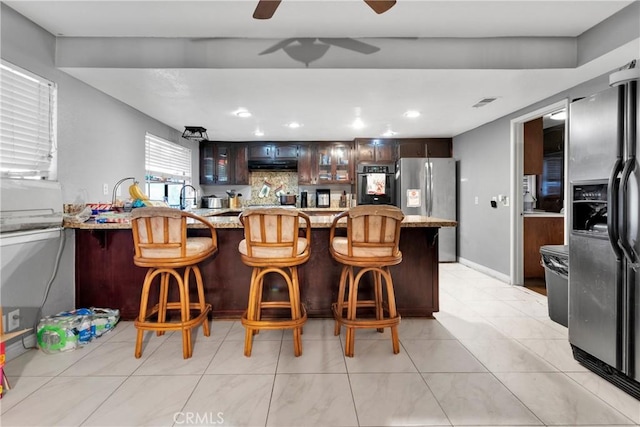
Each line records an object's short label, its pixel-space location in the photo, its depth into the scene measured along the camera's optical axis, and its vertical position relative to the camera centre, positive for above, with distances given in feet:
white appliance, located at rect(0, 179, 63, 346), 6.51 -0.81
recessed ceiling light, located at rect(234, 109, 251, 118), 12.33 +3.92
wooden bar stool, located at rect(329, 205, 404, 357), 6.48 -0.86
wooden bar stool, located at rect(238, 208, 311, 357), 6.38 -0.90
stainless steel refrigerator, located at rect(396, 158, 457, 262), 16.40 +1.21
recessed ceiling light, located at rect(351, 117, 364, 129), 13.79 +3.99
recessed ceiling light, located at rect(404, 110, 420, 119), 12.52 +3.96
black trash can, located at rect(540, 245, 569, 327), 8.28 -1.97
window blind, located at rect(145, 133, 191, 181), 13.07 +2.35
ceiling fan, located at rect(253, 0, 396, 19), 5.26 +3.56
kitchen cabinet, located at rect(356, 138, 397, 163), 17.71 +3.38
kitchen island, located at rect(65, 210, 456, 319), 8.39 -1.78
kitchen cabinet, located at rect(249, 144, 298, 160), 18.30 +3.43
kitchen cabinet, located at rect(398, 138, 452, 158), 17.57 +3.47
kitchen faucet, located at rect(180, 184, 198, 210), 15.15 +0.56
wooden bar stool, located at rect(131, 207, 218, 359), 6.46 -0.90
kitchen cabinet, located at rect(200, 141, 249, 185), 18.35 +2.73
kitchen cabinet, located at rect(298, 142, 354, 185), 18.35 +2.78
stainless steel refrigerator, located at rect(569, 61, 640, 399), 5.24 -0.44
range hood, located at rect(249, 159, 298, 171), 18.31 +2.66
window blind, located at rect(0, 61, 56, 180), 6.77 +1.99
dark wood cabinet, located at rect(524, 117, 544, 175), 12.56 +2.52
